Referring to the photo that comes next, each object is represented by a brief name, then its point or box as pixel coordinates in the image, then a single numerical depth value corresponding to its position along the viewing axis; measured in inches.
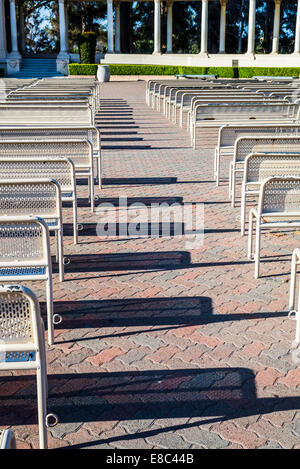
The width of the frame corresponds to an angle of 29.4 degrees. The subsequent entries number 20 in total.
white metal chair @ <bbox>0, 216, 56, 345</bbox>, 161.3
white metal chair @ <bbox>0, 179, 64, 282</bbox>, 195.6
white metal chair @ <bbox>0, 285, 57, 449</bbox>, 114.0
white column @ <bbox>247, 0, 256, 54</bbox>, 2240.4
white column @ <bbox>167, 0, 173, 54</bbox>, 2454.2
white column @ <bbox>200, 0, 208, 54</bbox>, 2277.3
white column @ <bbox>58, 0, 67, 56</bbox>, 2287.2
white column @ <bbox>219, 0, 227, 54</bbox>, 2352.4
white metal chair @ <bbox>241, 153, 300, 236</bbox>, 248.1
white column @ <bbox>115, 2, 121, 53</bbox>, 2491.4
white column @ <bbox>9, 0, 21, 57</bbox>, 2254.6
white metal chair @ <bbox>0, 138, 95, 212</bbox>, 283.9
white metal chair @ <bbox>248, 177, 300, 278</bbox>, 210.7
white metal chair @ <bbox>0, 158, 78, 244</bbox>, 237.3
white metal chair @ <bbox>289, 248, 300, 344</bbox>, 185.5
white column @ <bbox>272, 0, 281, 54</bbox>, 2305.6
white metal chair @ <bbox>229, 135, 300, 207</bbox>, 283.7
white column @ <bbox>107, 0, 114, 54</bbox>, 2292.7
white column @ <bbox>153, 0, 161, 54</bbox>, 2342.5
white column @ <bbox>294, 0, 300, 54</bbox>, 2178.6
